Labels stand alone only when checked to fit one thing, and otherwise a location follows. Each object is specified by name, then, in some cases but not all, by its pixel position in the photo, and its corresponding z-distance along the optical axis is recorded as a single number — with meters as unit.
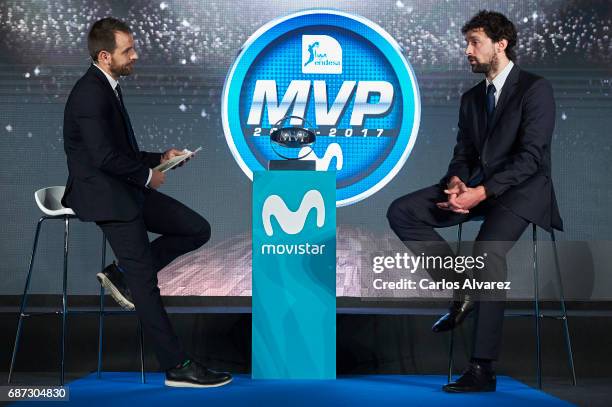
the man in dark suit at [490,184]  3.70
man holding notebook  3.78
